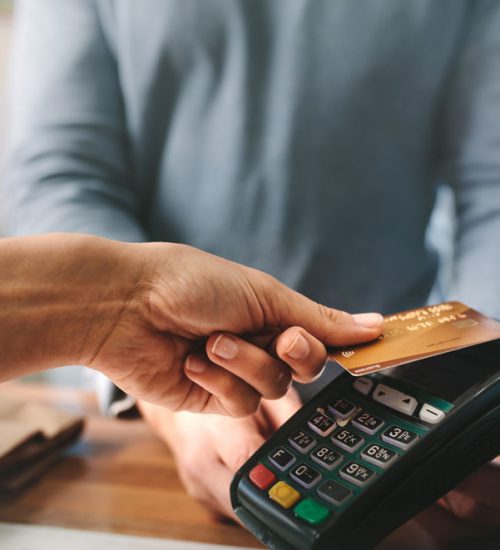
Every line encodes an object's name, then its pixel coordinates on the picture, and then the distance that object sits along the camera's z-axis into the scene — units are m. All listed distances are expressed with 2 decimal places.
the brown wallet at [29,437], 0.43
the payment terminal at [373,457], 0.30
